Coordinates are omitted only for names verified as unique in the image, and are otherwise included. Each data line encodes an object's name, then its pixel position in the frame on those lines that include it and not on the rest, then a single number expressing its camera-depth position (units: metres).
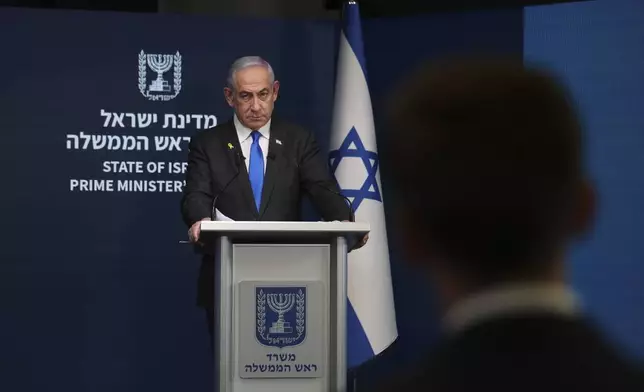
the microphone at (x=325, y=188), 7.48
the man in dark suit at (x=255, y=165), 7.56
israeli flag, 9.57
